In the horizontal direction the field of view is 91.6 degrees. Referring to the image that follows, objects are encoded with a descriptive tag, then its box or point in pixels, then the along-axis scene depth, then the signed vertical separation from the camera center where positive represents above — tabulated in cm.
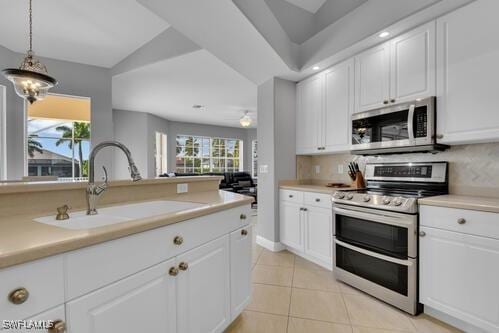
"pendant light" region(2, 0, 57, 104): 213 +78
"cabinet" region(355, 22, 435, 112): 203 +87
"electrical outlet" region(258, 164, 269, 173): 341 -5
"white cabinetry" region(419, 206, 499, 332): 150 -68
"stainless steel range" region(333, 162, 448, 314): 186 -57
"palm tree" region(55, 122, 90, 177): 436 +55
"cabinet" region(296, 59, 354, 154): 275 +67
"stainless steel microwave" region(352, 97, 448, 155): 202 +33
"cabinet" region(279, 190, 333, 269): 263 -72
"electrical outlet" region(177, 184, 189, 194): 203 -20
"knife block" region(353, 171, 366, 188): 268 -19
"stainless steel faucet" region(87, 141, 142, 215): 130 -13
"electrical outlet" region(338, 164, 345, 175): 317 -7
